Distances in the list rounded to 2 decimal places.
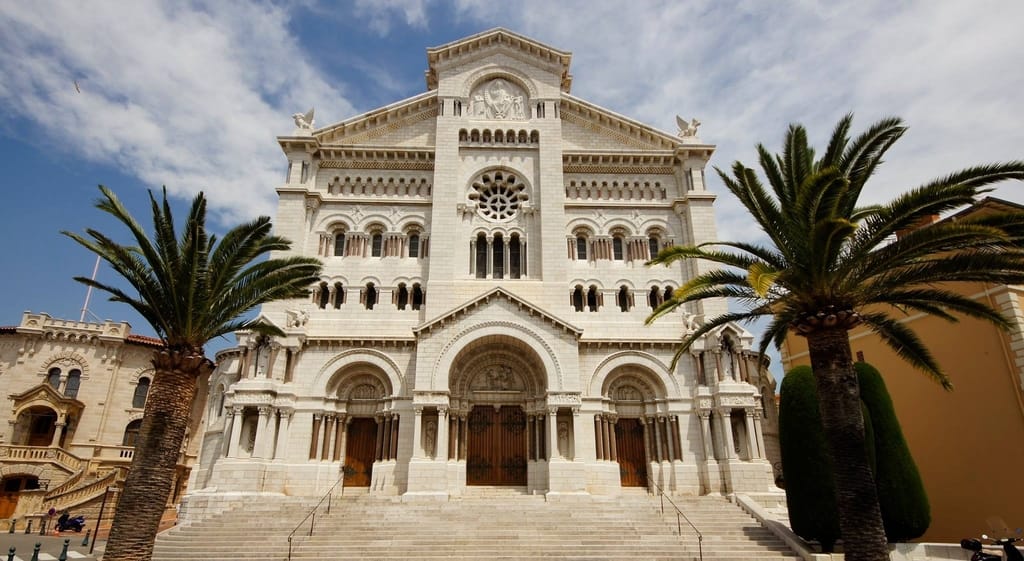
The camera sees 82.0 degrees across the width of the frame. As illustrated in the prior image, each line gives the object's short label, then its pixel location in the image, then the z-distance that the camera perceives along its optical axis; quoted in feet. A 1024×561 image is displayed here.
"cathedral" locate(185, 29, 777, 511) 78.59
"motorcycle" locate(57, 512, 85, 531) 93.35
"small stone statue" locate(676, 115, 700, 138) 100.73
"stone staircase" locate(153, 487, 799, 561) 55.83
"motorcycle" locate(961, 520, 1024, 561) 47.67
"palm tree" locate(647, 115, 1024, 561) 40.52
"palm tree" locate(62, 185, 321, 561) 45.98
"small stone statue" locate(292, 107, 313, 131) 97.35
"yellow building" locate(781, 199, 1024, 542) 66.74
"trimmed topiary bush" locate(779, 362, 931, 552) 54.70
